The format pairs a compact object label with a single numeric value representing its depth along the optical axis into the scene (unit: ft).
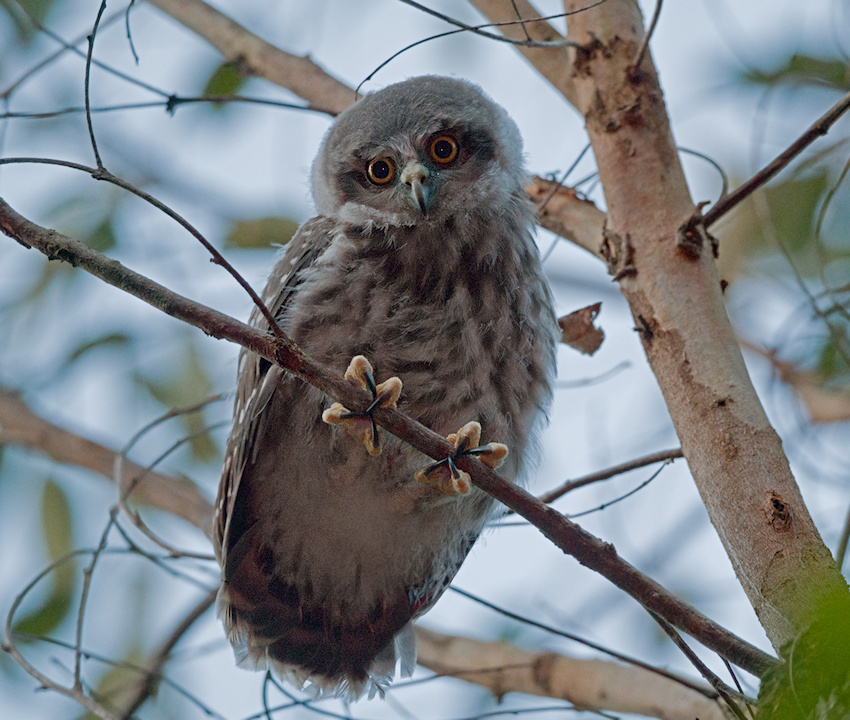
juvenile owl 17.76
